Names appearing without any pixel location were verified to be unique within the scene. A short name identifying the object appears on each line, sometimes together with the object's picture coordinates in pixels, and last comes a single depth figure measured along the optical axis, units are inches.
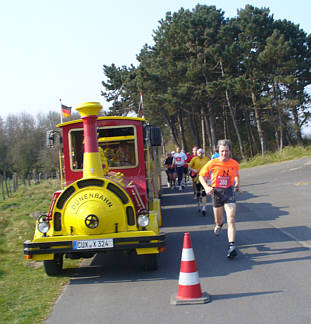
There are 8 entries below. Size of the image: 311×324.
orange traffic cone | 203.6
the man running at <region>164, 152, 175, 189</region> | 861.7
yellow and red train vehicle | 257.6
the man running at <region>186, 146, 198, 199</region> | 492.2
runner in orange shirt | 297.7
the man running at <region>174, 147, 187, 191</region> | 823.0
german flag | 467.5
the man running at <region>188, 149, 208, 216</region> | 481.1
